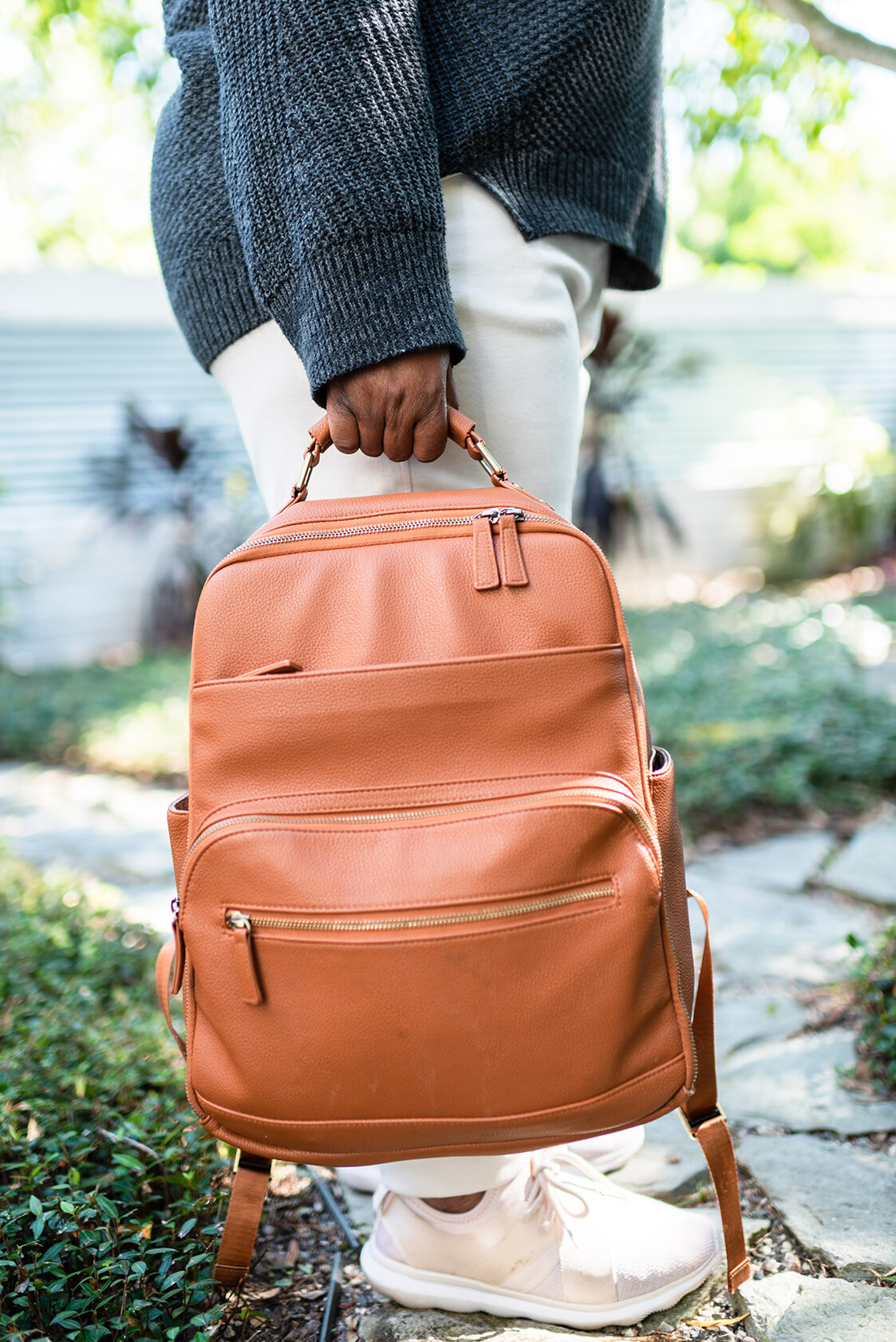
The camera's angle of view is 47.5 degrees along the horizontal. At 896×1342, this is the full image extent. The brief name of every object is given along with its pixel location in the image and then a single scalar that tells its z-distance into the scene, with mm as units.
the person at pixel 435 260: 1088
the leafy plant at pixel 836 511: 9031
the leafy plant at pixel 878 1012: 1785
